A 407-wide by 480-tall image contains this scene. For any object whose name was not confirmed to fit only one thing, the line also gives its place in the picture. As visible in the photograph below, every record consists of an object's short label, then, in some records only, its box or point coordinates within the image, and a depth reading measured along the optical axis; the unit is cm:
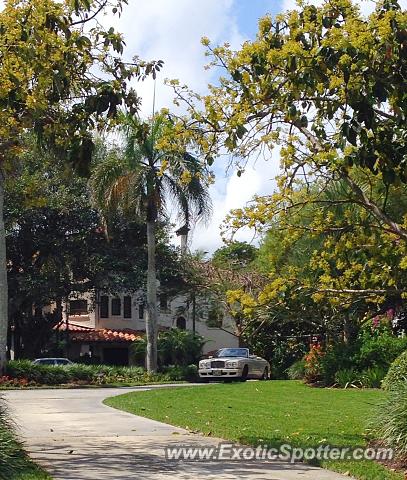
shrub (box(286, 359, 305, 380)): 3176
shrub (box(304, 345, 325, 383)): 2702
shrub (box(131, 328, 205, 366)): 4253
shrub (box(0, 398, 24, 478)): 809
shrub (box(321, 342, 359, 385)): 2597
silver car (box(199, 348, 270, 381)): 3356
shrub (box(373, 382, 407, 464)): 961
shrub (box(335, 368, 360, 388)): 2493
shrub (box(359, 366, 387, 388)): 2408
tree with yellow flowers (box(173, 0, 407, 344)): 921
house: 4845
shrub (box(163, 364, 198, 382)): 3697
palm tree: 3369
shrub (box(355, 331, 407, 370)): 2516
